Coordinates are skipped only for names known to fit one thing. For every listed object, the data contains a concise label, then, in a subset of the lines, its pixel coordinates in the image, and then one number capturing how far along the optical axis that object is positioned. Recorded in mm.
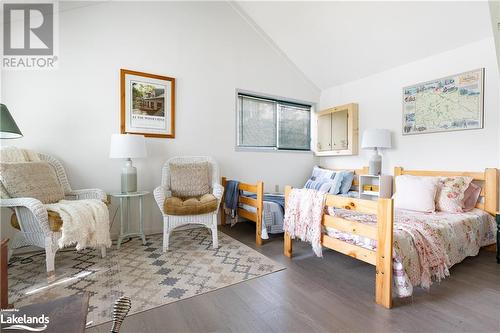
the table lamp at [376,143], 3359
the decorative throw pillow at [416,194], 2521
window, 3967
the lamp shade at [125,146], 2596
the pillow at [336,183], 3711
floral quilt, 1637
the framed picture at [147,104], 3029
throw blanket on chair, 1932
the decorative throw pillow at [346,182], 3791
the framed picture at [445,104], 2730
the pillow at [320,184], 3782
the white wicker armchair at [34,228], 1858
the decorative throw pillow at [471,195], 2674
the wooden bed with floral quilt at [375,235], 1563
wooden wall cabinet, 4020
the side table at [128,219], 2650
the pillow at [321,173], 3977
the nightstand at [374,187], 3338
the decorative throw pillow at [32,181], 2090
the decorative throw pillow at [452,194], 2506
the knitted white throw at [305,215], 2088
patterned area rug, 1701
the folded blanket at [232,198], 3293
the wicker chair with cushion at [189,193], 2546
